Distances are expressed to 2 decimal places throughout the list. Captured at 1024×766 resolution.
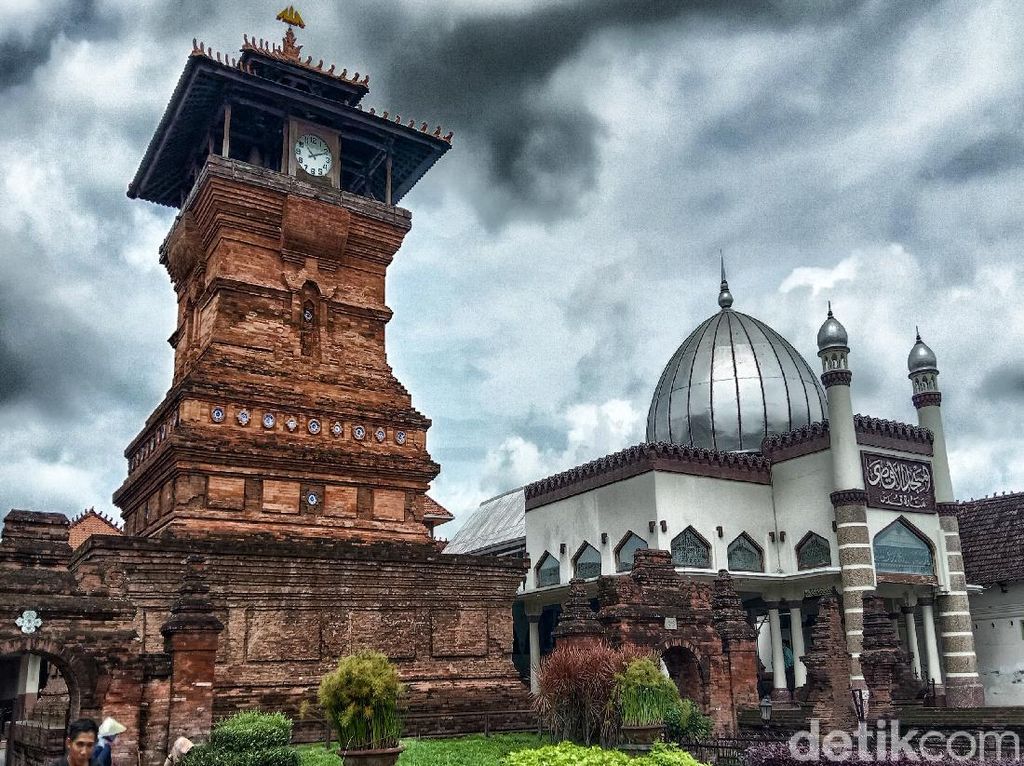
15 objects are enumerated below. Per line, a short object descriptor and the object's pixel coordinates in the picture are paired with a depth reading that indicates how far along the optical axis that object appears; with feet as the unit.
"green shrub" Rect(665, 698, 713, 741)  62.18
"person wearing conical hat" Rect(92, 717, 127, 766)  32.99
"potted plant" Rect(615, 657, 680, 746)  57.72
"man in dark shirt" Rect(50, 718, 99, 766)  24.75
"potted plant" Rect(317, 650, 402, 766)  45.24
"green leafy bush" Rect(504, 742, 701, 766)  36.11
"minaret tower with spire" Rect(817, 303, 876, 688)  92.40
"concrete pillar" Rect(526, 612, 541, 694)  111.55
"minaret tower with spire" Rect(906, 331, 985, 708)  99.66
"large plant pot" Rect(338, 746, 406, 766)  44.55
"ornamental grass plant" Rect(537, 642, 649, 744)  59.98
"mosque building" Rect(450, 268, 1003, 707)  96.37
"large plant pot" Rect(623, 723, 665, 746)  57.57
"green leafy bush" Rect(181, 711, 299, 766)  48.93
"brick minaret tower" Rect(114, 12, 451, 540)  76.38
